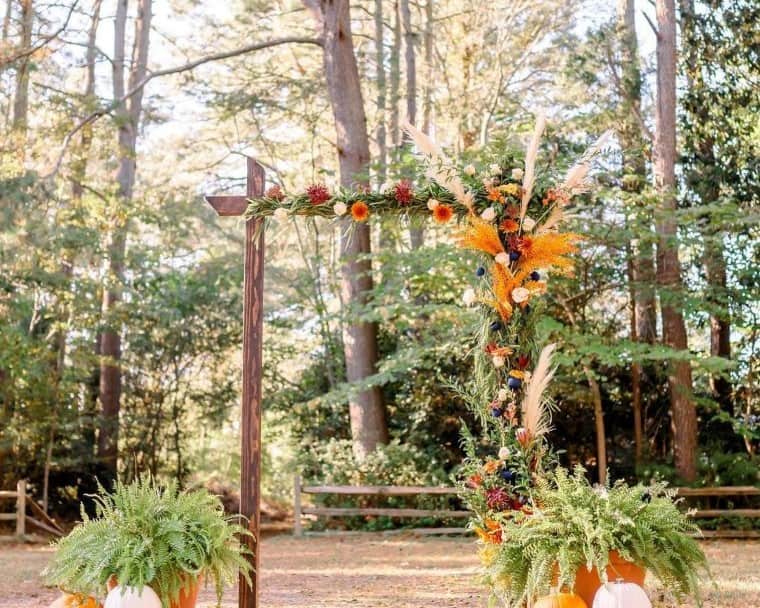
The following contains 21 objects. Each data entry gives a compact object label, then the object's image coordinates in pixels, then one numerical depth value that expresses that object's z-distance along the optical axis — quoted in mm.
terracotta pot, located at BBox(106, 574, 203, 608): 4727
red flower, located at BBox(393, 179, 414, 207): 5730
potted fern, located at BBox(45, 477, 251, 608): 4637
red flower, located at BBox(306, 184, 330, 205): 5809
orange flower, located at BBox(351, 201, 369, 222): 5730
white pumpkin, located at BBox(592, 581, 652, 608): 4430
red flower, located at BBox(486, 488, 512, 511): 5402
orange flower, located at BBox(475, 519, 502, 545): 5340
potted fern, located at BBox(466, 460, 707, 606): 4625
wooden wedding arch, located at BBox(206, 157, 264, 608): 5383
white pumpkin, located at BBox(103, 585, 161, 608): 4516
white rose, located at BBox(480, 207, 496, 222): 5562
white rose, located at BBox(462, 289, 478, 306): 5406
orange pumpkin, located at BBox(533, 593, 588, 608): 4613
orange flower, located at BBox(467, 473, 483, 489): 5520
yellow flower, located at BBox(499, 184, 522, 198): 5570
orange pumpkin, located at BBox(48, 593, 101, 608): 4828
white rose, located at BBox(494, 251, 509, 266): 5520
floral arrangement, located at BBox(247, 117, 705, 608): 5387
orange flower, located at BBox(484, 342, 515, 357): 5566
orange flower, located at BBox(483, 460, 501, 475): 5473
